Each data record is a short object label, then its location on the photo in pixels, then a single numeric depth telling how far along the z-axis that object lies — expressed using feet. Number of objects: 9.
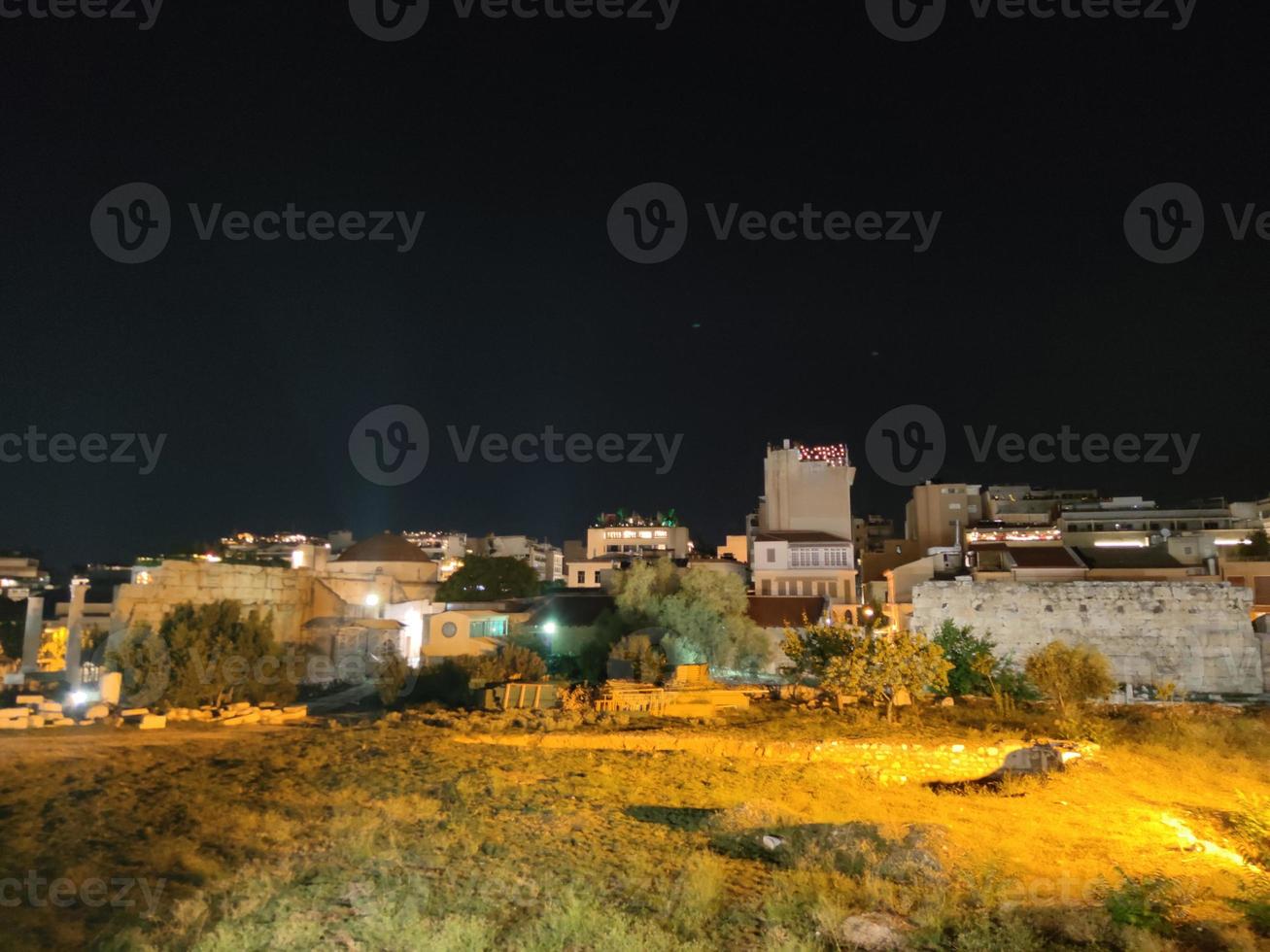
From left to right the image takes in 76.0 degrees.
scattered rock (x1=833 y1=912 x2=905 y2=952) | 24.54
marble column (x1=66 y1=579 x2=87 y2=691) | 86.69
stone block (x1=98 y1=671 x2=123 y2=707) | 68.08
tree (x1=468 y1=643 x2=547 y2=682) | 79.20
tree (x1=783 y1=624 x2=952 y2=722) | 62.85
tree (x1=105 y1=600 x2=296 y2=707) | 69.77
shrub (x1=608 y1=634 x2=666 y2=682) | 75.82
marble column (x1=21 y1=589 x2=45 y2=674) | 116.67
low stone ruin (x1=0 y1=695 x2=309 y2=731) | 59.06
